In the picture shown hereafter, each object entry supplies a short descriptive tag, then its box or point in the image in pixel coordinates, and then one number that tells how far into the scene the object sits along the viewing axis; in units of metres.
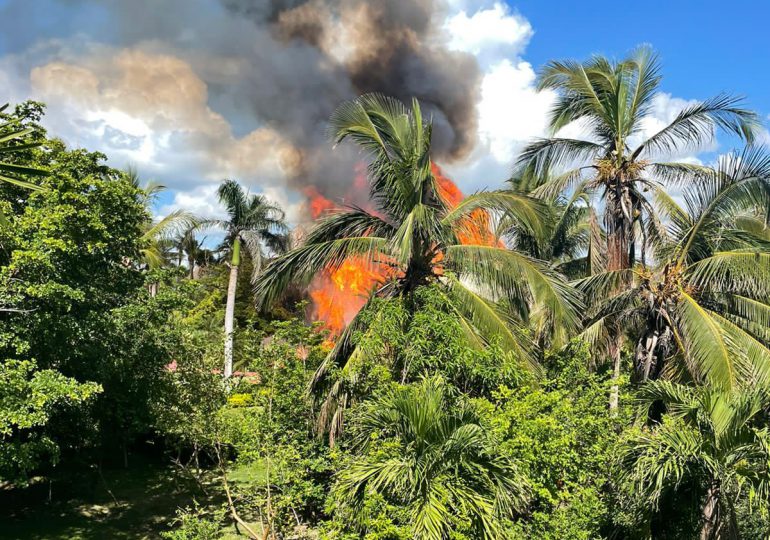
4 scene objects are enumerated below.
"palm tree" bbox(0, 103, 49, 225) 5.45
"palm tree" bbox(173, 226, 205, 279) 40.19
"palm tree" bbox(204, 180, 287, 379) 23.86
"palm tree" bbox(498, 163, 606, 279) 11.08
